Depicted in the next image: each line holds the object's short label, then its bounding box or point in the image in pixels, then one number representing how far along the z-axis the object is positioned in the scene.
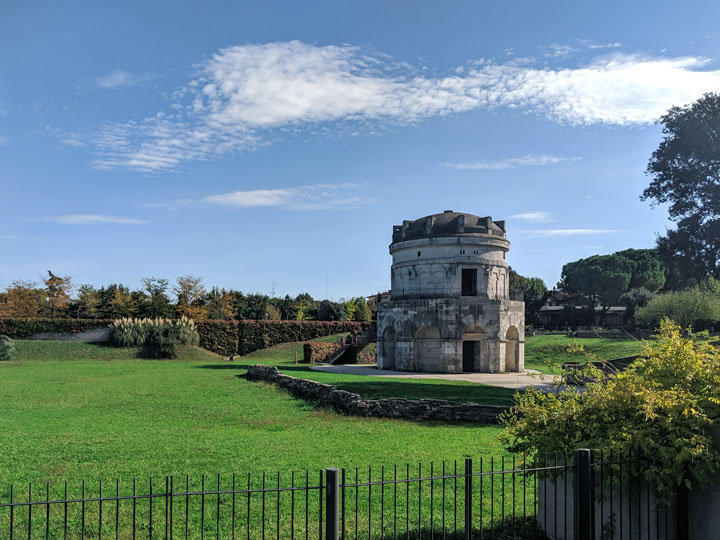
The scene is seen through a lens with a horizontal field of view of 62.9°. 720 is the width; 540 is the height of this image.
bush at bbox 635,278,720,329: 35.25
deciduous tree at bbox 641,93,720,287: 33.28
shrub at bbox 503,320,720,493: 6.49
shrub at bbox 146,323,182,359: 43.13
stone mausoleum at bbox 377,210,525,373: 35.22
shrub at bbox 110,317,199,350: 43.59
